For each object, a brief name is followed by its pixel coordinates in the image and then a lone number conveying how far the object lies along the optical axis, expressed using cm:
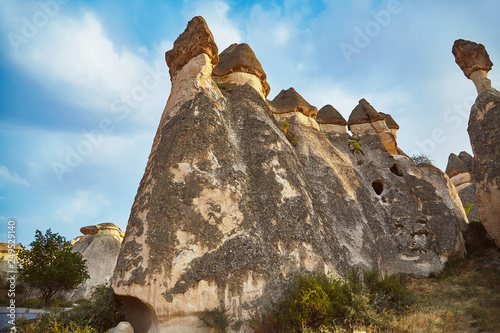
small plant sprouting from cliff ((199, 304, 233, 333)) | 665
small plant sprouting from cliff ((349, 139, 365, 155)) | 1661
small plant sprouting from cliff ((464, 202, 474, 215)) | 1845
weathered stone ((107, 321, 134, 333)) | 666
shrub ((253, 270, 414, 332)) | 670
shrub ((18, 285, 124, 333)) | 722
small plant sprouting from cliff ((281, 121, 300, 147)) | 1352
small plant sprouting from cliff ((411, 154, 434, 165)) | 2473
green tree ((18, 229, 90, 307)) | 1662
